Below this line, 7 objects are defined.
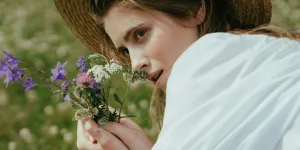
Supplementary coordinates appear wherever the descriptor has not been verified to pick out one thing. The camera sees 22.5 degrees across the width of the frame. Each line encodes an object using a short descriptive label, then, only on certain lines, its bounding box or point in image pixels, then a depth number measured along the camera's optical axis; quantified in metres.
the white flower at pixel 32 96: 4.69
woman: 1.84
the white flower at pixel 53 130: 4.27
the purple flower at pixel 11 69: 2.53
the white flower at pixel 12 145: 4.37
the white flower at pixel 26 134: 4.38
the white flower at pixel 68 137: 4.18
